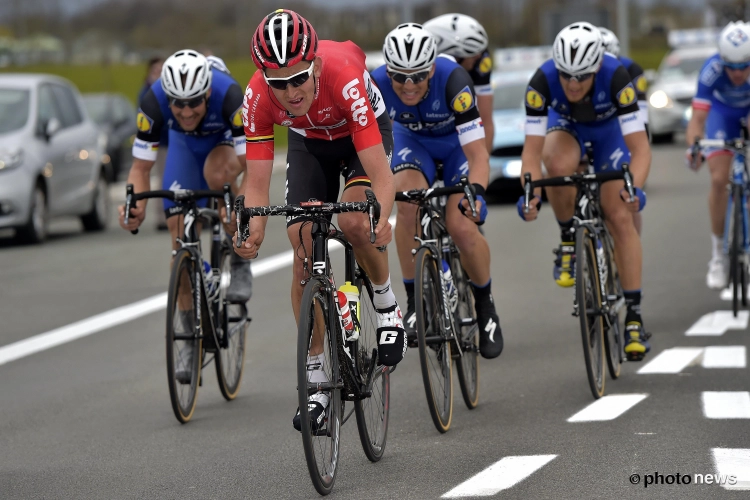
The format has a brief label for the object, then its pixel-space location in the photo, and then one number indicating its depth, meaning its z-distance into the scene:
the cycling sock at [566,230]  17.84
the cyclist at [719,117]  20.70
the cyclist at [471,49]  18.16
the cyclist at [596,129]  15.95
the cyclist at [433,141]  14.82
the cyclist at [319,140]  11.30
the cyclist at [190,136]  15.69
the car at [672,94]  59.44
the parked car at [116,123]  55.34
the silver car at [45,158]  31.92
